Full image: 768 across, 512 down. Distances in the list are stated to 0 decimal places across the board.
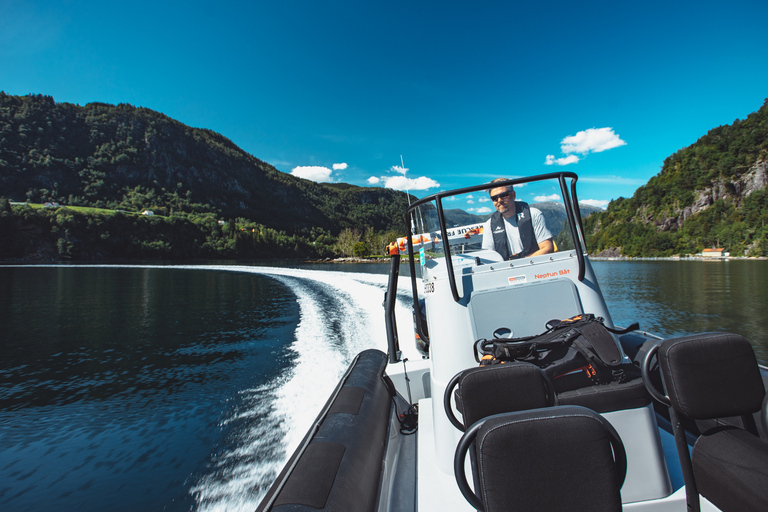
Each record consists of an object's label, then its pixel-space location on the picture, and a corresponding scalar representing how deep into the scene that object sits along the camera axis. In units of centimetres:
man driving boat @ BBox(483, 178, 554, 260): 266
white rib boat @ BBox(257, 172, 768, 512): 91
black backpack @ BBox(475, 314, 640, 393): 166
